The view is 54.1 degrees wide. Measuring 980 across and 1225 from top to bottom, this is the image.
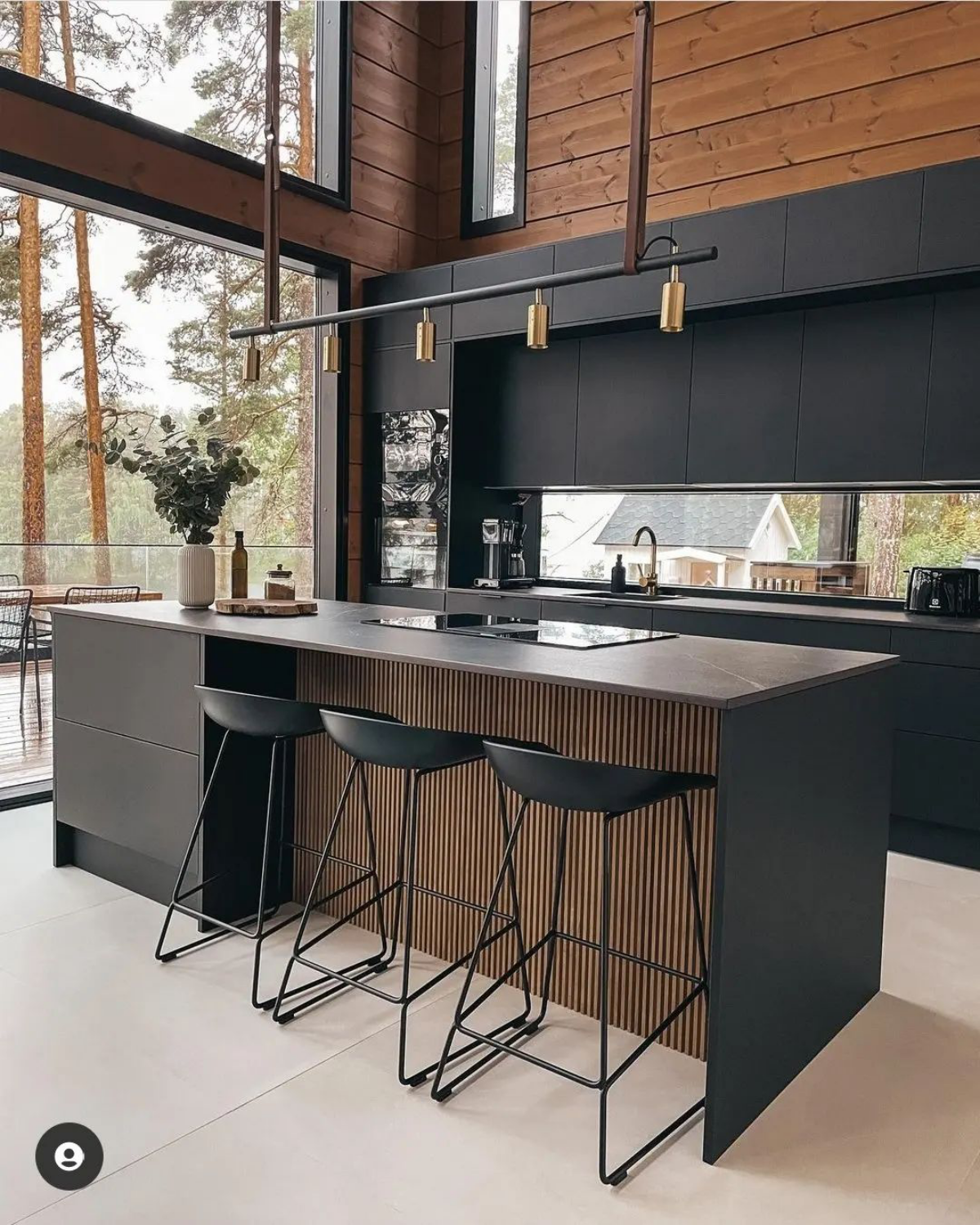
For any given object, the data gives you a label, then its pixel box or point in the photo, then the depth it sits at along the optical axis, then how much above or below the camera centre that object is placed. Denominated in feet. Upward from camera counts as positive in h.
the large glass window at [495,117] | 17.78 +7.89
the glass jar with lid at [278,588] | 11.23 -0.72
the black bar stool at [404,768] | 7.25 -1.93
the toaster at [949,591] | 12.57 -0.67
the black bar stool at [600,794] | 6.19 -1.72
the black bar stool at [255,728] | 8.39 -1.79
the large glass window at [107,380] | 13.34 +2.22
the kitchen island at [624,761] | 6.61 -2.25
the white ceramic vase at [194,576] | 11.03 -0.59
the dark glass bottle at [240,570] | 11.29 -0.53
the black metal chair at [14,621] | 13.43 -1.42
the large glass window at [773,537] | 13.76 -0.01
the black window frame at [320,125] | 13.64 +6.20
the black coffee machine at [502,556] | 17.49 -0.47
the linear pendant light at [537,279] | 7.61 +2.24
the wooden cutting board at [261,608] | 10.48 -0.90
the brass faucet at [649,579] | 16.07 -0.77
